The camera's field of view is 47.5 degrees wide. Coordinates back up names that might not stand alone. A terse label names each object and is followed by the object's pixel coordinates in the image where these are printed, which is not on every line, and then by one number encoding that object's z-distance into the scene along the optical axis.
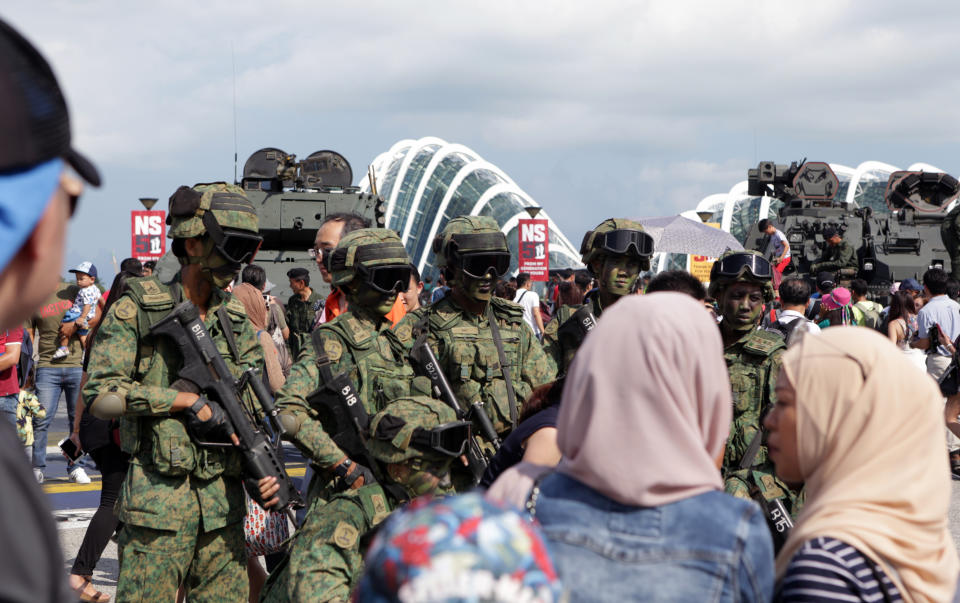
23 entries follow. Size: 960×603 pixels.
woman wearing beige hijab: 1.99
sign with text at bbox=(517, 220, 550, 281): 21.78
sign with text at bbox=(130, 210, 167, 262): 19.45
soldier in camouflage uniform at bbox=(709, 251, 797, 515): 4.66
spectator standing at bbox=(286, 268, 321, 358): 12.09
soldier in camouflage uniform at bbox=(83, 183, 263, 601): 4.35
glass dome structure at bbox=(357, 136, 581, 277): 59.78
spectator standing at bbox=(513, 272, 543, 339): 13.18
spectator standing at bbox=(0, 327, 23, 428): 8.57
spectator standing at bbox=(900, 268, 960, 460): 11.23
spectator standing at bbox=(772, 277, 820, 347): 7.92
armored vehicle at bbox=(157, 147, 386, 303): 16.09
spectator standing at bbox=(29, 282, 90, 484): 10.09
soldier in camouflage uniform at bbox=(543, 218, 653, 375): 5.67
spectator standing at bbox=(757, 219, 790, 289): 14.42
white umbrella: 8.88
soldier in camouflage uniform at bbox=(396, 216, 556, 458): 5.13
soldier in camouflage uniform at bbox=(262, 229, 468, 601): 3.81
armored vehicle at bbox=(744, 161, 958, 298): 19.66
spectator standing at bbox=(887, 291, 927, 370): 12.14
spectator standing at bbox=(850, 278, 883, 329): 13.81
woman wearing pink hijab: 1.89
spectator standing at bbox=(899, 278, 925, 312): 13.80
